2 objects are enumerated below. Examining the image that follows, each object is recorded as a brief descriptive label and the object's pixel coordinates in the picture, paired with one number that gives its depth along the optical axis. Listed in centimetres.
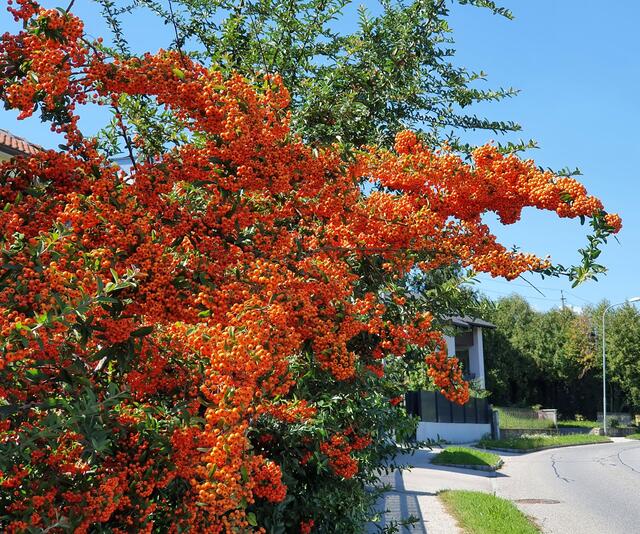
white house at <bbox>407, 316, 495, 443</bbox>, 3062
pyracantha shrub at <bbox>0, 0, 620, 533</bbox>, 315
